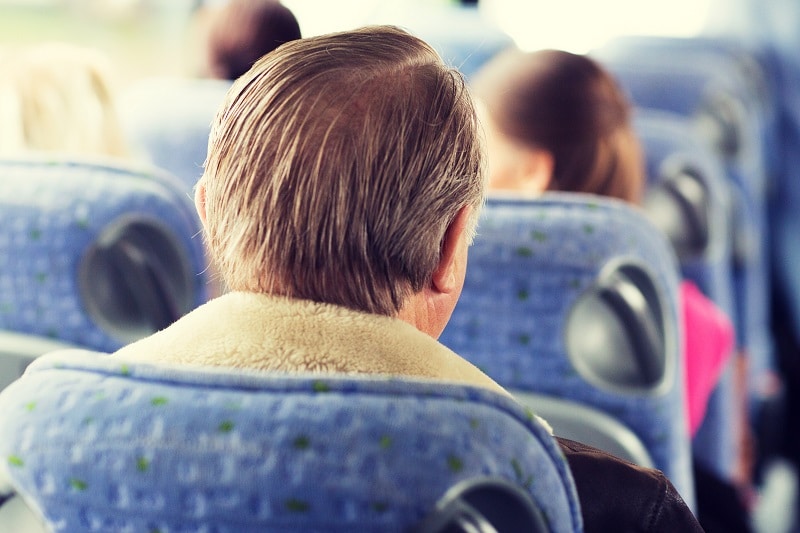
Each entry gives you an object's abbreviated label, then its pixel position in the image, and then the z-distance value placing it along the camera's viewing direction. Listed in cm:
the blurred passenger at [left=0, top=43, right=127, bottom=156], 215
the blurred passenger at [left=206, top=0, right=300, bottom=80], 191
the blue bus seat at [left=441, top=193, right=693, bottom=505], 155
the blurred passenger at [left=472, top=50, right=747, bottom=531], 192
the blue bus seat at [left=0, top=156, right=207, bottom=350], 163
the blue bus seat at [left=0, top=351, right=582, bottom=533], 99
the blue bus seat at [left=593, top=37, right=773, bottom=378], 396
